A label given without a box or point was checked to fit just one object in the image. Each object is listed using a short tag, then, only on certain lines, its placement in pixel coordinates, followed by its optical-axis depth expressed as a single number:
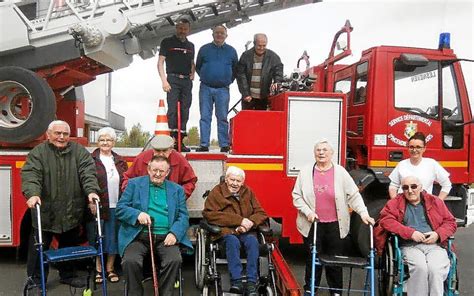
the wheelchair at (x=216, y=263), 4.26
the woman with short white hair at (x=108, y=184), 4.93
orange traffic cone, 5.78
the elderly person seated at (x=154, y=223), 4.17
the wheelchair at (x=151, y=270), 4.15
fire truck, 5.48
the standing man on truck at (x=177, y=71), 6.21
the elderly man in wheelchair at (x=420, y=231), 4.20
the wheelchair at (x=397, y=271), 4.21
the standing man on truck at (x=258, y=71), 6.13
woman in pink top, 4.46
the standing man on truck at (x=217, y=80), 6.20
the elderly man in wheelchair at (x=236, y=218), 4.25
